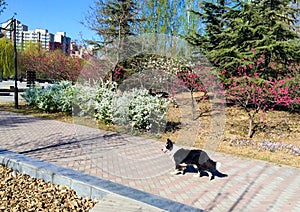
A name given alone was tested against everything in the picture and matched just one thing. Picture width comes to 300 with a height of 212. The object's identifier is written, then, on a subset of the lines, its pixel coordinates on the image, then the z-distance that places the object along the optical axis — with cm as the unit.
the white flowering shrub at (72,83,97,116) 679
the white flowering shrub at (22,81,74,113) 775
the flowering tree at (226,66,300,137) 550
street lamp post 777
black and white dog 310
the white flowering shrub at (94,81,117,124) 622
